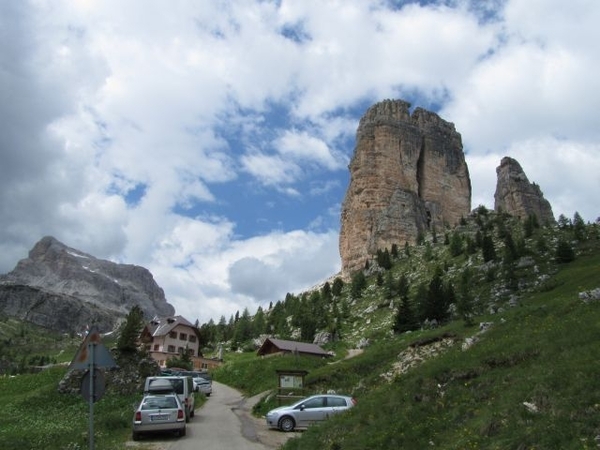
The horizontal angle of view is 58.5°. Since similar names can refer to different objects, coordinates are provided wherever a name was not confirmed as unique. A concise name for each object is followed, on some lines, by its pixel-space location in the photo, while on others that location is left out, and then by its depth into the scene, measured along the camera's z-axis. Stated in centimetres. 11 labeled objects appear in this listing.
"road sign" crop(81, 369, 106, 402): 1338
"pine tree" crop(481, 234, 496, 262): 7387
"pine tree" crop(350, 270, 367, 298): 9116
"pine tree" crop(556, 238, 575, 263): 6359
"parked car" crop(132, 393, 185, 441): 2031
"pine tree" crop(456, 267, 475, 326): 4861
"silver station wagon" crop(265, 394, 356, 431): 2458
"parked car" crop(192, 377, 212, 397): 4331
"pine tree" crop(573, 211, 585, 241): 7450
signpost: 1342
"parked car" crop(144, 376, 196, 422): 2516
